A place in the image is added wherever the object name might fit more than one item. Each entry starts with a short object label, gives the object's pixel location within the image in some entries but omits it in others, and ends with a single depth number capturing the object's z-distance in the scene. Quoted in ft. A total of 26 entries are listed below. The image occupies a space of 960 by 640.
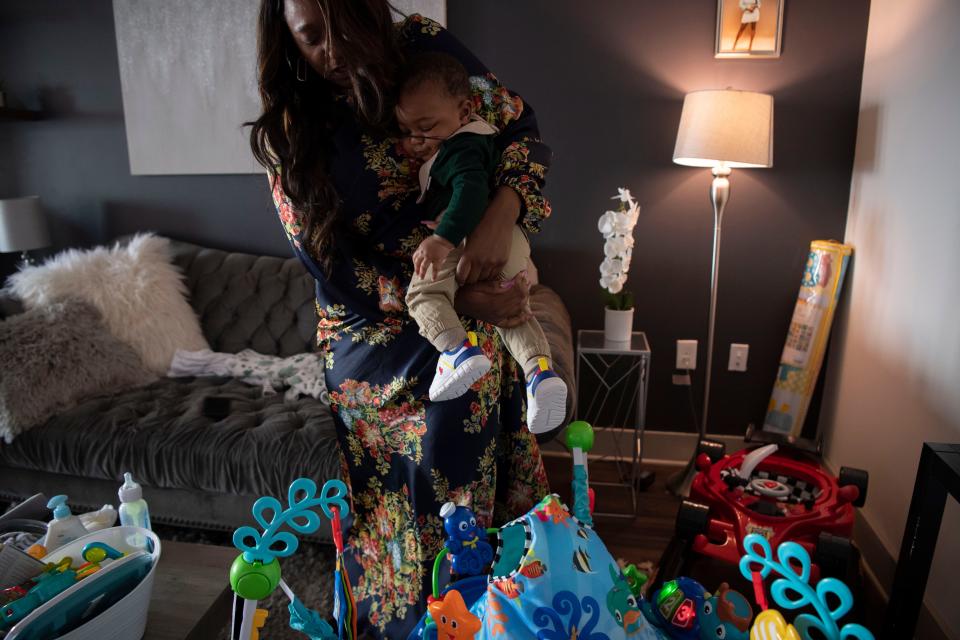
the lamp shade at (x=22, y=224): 9.16
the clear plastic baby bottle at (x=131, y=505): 4.15
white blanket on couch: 7.59
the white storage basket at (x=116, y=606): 2.96
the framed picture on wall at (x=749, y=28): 7.40
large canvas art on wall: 8.84
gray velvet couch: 6.32
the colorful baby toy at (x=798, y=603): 2.40
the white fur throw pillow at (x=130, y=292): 8.01
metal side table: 8.70
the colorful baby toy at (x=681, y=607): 3.36
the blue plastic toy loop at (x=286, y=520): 2.64
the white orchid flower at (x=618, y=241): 7.28
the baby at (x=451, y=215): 3.45
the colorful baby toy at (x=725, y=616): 3.27
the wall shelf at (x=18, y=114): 9.35
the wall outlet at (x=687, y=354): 8.51
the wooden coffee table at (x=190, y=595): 3.74
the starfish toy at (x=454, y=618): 2.53
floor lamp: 6.83
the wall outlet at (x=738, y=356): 8.39
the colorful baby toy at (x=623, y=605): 3.05
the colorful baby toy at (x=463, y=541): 2.78
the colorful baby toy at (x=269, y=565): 2.59
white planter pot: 7.58
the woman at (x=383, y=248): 3.60
